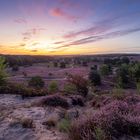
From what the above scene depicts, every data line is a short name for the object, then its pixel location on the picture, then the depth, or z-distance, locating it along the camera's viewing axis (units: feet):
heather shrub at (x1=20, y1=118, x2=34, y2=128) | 13.70
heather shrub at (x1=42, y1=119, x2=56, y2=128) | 14.30
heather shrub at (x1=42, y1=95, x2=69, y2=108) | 21.15
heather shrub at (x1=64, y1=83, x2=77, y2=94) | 31.62
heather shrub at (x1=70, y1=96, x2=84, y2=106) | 22.83
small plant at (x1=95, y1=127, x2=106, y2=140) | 9.86
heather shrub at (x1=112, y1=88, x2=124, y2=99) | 21.97
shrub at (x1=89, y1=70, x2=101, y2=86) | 77.63
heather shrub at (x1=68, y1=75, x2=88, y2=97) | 30.49
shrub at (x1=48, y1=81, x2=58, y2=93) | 47.87
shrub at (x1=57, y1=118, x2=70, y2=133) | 12.27
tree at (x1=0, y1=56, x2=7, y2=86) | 32.55
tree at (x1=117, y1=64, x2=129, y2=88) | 84.87
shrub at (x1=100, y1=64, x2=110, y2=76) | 103.67
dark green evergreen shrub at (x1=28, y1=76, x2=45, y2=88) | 59.40
